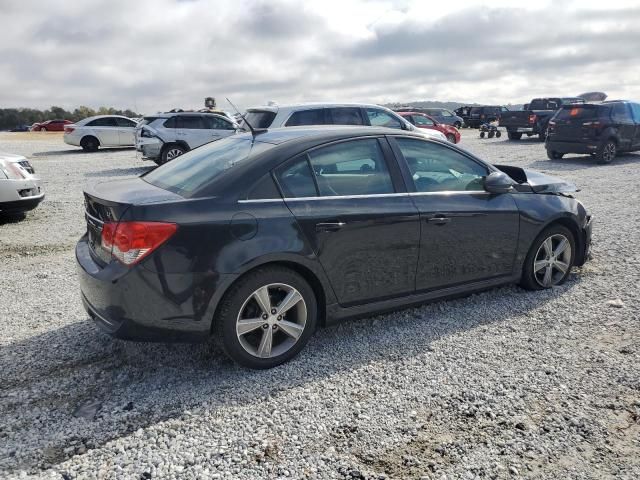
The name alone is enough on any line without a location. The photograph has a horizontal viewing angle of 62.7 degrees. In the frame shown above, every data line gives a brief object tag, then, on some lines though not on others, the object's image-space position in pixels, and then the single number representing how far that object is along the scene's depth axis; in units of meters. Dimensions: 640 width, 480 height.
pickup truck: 23.67
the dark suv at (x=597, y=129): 14.68
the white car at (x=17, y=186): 7.38
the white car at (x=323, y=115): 10.03
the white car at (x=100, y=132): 21.64
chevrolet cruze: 3.17
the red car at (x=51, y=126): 46.75
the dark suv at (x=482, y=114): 37.03
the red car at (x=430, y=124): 20.55
